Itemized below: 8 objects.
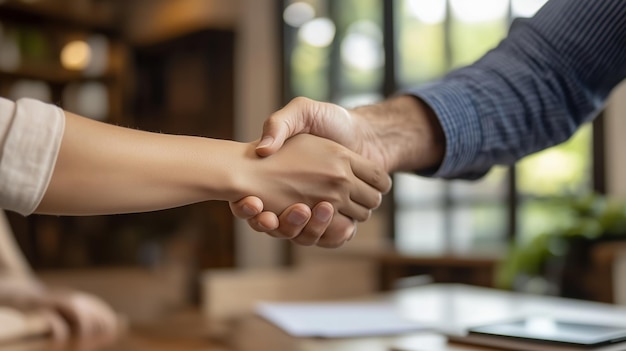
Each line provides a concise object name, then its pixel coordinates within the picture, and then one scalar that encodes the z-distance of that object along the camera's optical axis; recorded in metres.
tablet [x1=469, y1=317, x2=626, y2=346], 0.94
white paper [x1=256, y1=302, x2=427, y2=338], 1.23
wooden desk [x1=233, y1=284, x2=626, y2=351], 1.13
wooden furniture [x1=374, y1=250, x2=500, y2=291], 3.58
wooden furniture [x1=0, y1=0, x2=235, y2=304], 5.23
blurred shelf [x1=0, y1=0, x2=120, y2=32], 5.13
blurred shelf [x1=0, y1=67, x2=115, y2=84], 5.14
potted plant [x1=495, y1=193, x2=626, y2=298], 2.74
